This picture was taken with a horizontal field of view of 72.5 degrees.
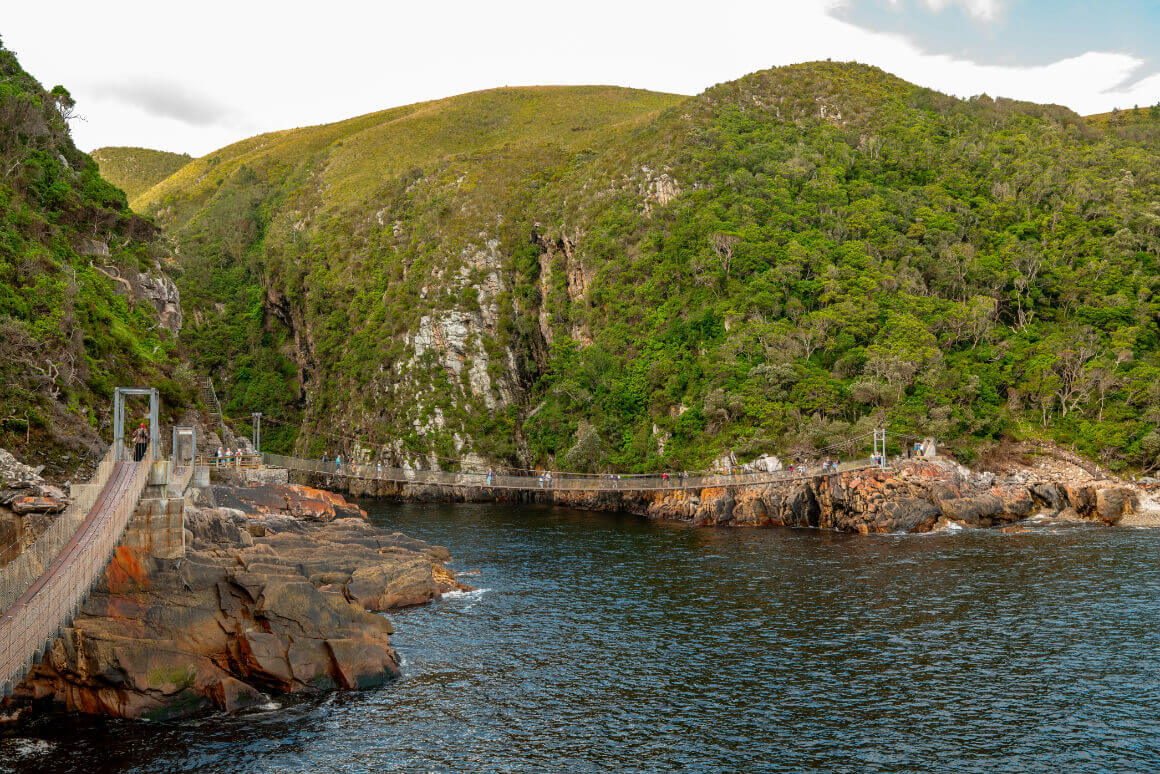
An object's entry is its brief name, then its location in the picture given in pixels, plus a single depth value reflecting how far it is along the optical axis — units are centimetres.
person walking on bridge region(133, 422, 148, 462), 2802
